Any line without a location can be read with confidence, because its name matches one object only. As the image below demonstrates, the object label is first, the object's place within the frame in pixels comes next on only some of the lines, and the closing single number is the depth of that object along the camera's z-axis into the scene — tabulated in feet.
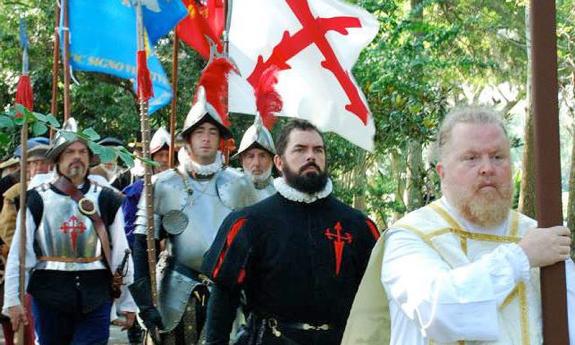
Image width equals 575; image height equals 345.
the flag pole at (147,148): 24.67
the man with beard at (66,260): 23.58
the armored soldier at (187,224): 24.91
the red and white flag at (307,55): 26.27
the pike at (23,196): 22.30
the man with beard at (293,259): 18.57
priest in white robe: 10.75
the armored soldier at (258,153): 29.89
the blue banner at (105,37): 31.07
